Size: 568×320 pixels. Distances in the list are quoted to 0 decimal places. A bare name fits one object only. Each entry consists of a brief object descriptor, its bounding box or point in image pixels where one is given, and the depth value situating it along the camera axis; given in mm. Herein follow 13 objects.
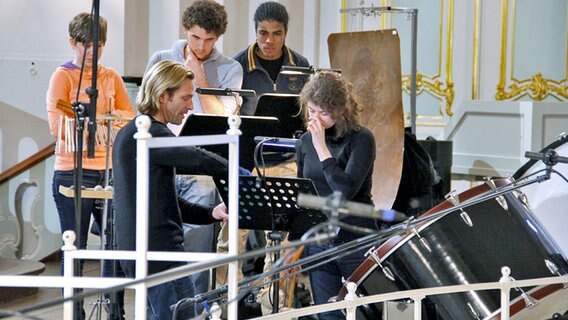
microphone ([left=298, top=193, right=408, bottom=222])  3261
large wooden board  10414
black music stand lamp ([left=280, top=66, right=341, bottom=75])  9711
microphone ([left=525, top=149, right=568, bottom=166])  6238
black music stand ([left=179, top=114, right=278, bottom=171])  7945
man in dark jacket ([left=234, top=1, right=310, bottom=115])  10555
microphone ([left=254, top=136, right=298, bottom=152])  8133
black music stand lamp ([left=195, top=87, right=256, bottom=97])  8750
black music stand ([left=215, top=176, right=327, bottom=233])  6996
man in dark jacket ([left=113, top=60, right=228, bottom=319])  6512
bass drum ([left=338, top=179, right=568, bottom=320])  6758
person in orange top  9719
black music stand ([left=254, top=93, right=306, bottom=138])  9016
